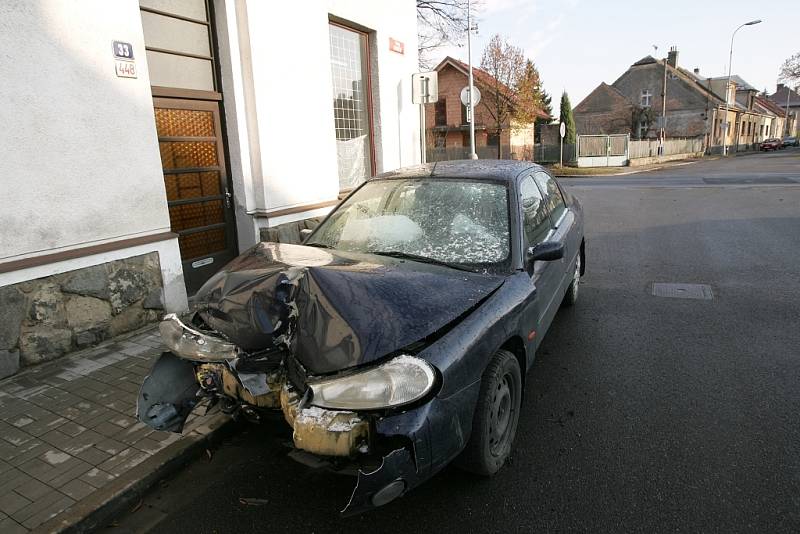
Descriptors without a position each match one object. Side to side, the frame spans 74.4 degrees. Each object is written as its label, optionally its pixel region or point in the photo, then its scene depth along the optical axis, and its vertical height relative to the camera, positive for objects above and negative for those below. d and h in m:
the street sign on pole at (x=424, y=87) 9.56 +1.18
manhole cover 6.10 -1.73
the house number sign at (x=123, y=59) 4.79 +0.96
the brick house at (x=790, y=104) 101.23 +6.64
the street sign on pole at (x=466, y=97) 15.25 +1.57
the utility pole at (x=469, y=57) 14.92 +4.47
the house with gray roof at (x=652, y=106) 52.25 +3.85
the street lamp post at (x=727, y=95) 43.49 +4.33
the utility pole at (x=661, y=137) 39.50 +0.47
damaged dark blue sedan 2.30 -0.89
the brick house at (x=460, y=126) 36.84 +1.86
